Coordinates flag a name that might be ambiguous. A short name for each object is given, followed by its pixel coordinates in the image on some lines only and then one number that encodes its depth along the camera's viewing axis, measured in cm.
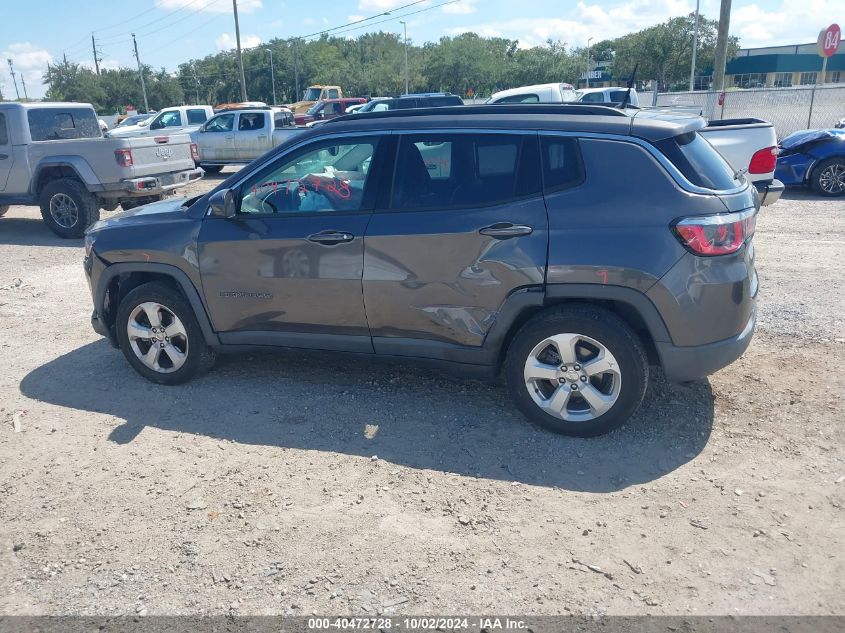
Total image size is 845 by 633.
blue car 1236
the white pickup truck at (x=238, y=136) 1862
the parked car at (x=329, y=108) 2614
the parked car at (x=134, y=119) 2828
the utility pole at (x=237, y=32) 3897
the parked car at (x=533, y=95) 1530
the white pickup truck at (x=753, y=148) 906
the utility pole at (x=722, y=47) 1882
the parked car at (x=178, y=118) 2186
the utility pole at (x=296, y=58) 6720
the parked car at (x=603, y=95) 1872
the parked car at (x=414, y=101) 1956
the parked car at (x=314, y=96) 3649
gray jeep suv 378
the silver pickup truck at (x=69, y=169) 1064
